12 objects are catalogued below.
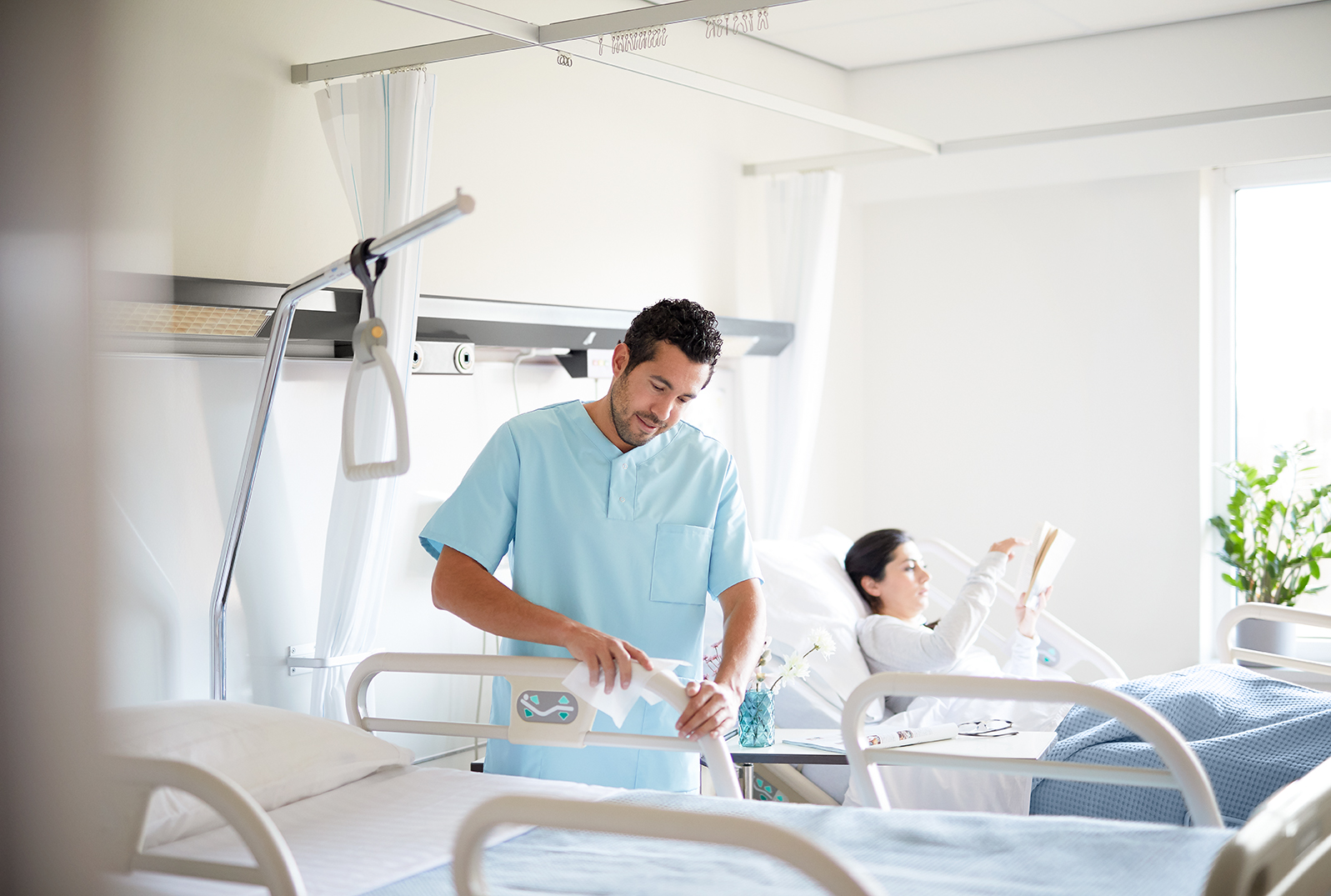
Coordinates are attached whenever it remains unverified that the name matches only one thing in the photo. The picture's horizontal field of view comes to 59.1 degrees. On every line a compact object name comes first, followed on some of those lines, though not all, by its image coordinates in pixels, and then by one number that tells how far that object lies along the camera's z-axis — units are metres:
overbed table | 2.34
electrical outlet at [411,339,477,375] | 2.77
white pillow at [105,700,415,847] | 1.54
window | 4.21
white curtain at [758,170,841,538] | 3.92
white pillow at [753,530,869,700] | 3.09
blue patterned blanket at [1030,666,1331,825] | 2.00
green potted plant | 3.91
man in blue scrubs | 2.01
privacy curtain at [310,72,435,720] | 2.38
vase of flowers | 2.45
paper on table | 2.43
